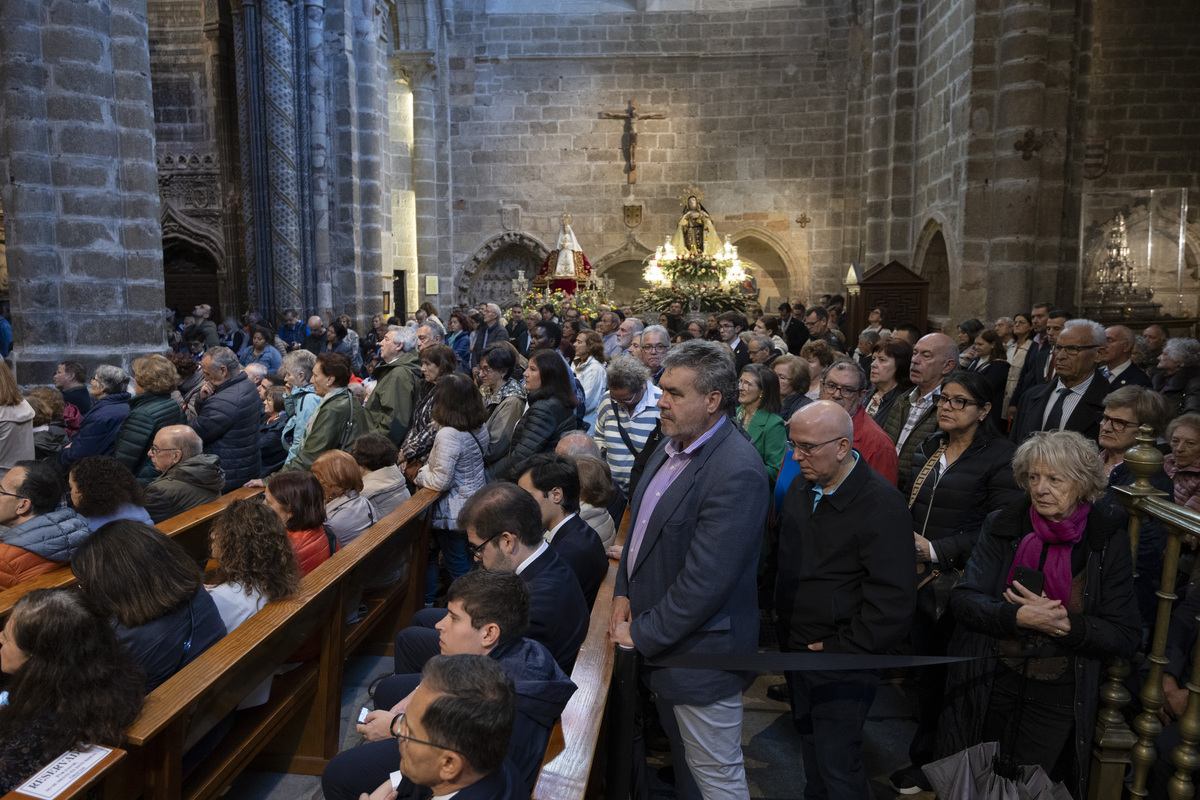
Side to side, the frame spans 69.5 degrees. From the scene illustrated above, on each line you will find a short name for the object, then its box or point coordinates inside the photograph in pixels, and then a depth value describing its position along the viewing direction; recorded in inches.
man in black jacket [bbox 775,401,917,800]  103.1
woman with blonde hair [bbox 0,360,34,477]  181.0
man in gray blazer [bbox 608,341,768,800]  92.4
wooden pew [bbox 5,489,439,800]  92.1
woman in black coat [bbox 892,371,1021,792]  127.9
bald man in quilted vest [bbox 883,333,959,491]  158.2
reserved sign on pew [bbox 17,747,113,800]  75.5
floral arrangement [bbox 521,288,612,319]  543.9
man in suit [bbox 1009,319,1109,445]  185.2
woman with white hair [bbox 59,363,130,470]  195.2
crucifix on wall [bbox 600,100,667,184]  690.8
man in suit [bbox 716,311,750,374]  292.4
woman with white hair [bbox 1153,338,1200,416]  211.2
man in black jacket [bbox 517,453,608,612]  125.0
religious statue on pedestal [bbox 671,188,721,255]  648.4
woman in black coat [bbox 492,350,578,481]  186.1
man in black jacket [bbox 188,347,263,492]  194.1
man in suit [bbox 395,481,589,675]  107.0
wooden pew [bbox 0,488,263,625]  127.3
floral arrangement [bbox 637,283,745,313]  519.8
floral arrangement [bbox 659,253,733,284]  526.9
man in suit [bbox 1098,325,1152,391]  198.8
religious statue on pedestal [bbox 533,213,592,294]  644.7
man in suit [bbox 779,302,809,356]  436.8
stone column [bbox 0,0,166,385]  267.0
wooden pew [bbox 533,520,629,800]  85.7
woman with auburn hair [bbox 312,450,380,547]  158.2
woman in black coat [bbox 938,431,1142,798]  102.7
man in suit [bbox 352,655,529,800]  71.8
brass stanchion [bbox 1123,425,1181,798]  99.2
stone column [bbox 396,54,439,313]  672.4
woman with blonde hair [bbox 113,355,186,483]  185.5
